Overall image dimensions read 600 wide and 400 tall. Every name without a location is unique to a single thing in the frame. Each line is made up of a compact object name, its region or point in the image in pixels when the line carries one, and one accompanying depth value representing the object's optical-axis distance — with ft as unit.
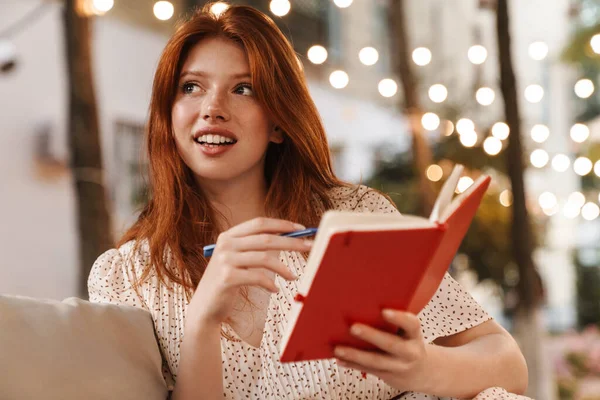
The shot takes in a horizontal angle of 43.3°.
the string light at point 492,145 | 14.58
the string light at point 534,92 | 15.66
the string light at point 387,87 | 13.88
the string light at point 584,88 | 14.80
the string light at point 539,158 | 15.46
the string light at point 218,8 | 5.14
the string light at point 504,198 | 15.96
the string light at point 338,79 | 13.36
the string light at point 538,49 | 13.97
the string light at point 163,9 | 10.85
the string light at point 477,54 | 14.19
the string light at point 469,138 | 14.93
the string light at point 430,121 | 14.83
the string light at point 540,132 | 15.03
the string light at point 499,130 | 14.51
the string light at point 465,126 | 14.82
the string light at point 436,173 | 16.28
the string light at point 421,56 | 13.79
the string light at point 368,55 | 13.46
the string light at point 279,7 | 11.22
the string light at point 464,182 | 14.18
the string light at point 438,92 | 14.05
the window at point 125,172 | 17.70
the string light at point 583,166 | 14.49
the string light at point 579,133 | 14.65
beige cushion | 3.59
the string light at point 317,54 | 12.27
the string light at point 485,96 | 14.43
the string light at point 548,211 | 17.15
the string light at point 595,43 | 12.42
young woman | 4.52
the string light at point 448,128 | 17.60
